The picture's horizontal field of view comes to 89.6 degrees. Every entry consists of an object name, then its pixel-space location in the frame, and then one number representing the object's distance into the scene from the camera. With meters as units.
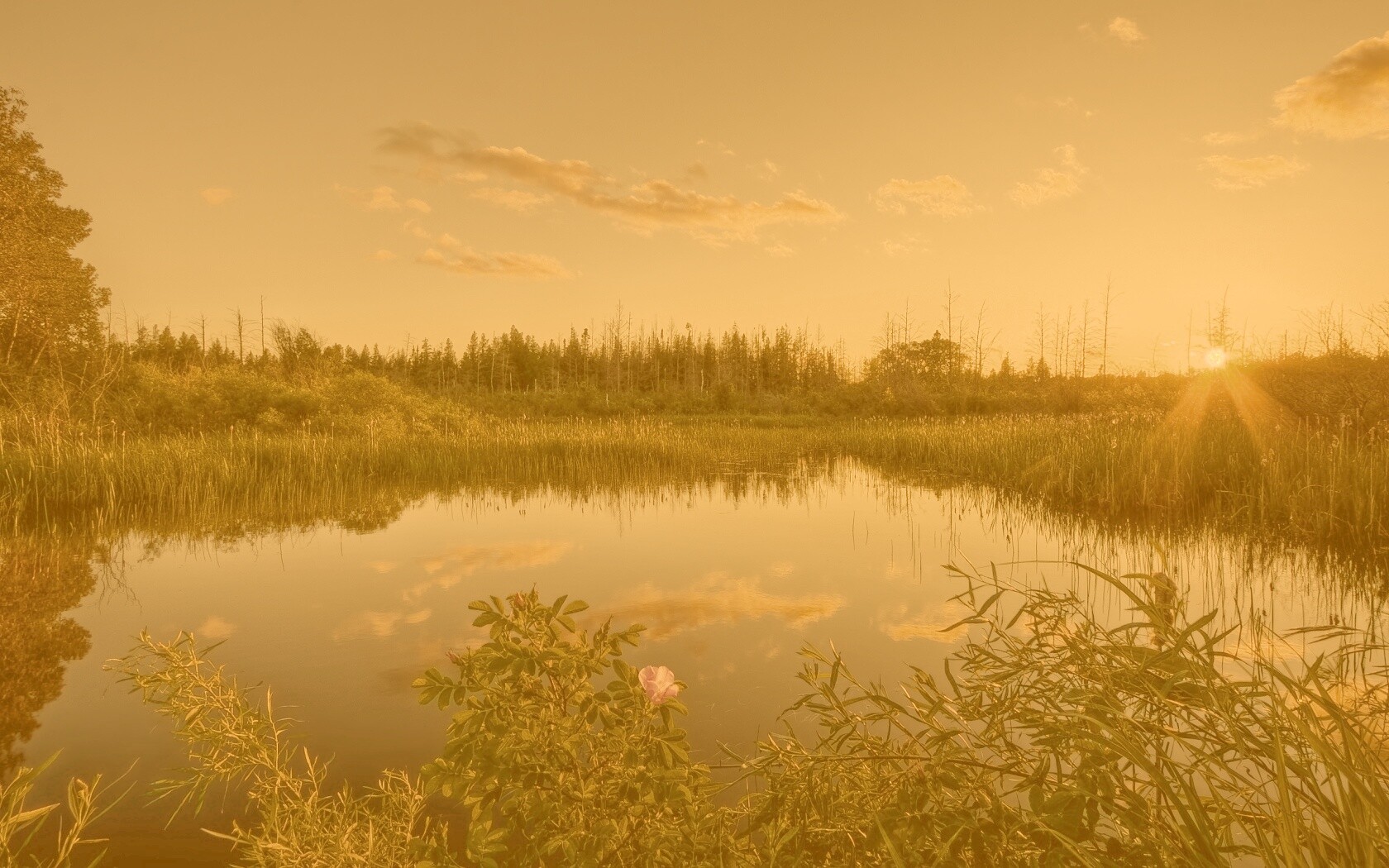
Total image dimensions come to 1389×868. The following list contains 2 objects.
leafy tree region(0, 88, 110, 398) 23.98
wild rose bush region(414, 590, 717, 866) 1.96
